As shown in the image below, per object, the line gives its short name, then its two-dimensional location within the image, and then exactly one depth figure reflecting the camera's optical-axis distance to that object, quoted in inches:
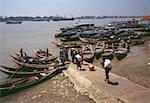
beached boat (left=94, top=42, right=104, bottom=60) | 541.0
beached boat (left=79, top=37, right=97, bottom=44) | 839.8
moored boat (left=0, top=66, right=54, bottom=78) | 392.3
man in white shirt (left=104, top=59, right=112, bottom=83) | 295.8
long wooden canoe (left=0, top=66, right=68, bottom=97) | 320.7
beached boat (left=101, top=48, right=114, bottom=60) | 512.3
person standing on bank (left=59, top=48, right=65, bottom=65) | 410.4
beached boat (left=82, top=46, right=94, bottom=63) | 490.5
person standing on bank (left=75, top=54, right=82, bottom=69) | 371.2
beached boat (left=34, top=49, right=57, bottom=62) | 466.3
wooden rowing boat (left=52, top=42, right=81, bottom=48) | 750.8
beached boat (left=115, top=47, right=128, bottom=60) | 527.6
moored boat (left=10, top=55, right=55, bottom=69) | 418.0
